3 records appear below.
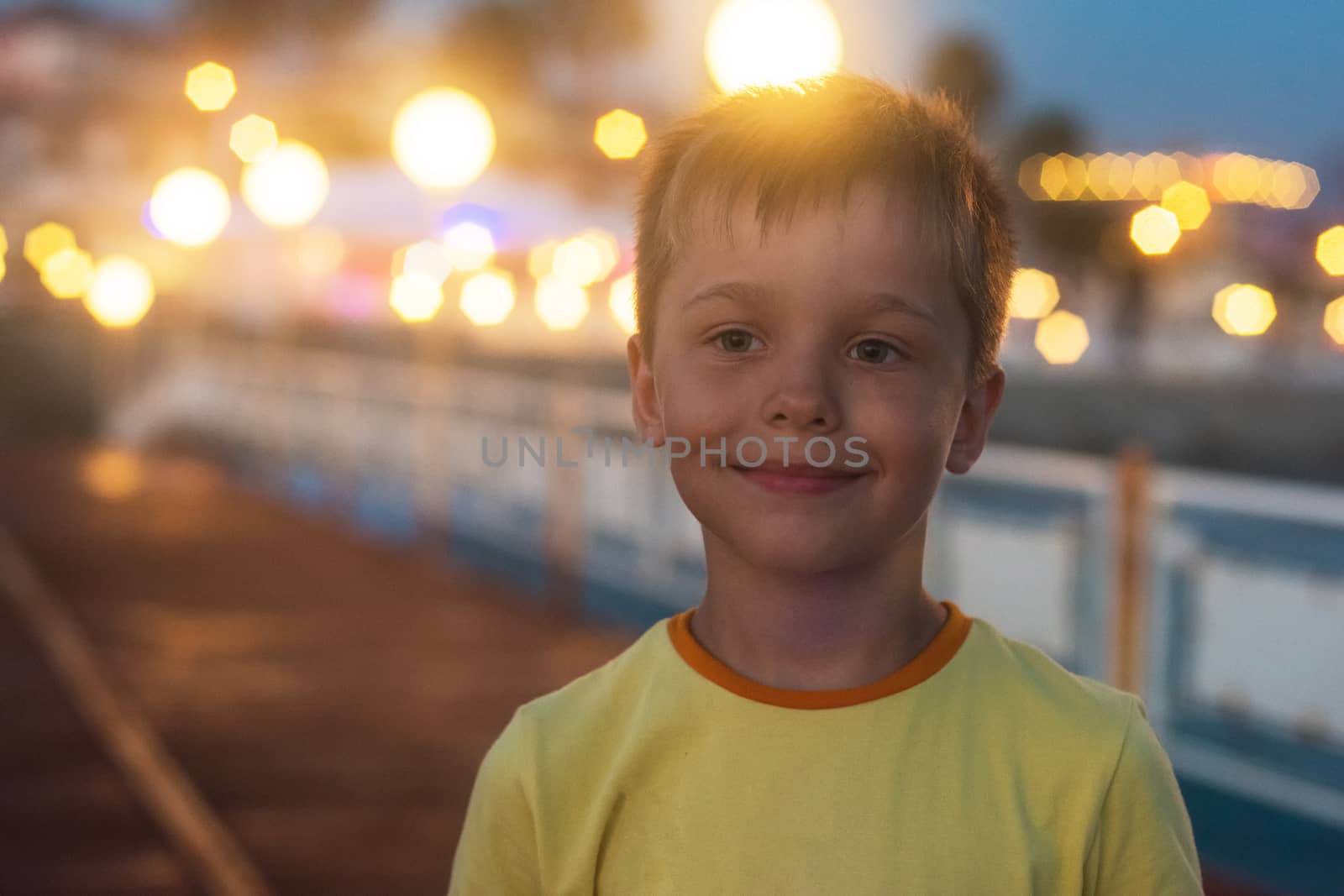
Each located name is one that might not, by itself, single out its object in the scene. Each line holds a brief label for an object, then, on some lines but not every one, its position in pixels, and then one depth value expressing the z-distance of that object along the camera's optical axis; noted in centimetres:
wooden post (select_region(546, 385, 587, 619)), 948
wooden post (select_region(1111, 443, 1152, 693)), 542
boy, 128
